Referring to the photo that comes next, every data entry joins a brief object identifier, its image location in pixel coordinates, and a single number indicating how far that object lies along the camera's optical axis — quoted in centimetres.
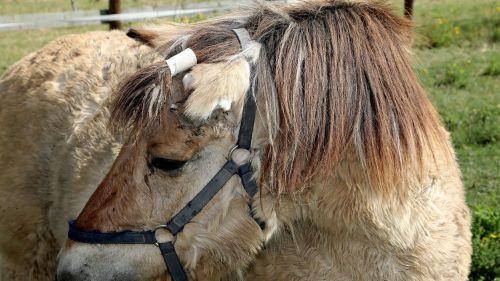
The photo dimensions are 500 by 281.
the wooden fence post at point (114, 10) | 1179
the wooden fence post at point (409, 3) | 1095
